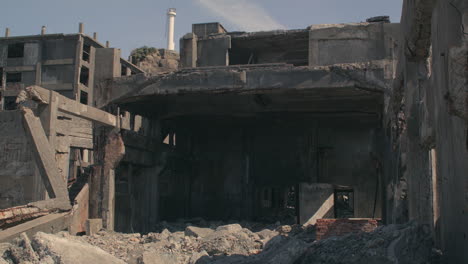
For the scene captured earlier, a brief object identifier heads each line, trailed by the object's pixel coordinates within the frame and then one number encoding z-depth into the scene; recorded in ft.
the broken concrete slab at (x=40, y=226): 32.83
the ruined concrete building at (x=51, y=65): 116.26
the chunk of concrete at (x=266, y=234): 42.75
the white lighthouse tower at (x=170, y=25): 180.08
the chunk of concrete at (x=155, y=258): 30.83
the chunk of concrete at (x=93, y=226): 45.07
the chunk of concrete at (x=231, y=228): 40.57
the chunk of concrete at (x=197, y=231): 44.24
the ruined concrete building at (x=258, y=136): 26.84
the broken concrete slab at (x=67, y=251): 24.78
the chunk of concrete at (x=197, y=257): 31.10
